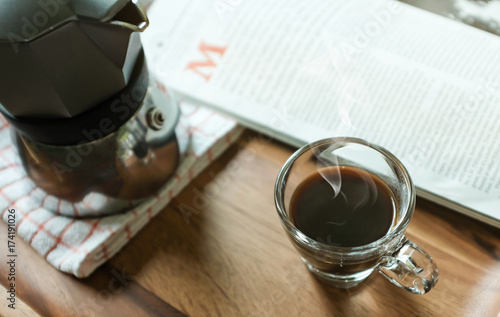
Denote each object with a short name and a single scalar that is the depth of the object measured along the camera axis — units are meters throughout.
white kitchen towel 0.45
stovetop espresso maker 0.31
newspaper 0.48
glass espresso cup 0.37
